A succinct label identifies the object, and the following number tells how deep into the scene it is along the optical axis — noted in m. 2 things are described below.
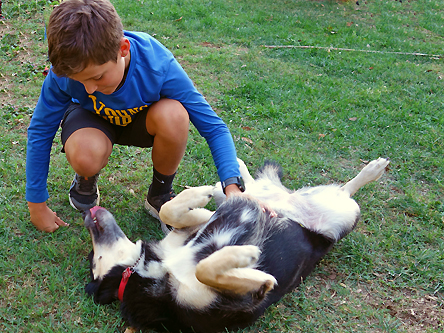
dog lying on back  2.03
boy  2.36
